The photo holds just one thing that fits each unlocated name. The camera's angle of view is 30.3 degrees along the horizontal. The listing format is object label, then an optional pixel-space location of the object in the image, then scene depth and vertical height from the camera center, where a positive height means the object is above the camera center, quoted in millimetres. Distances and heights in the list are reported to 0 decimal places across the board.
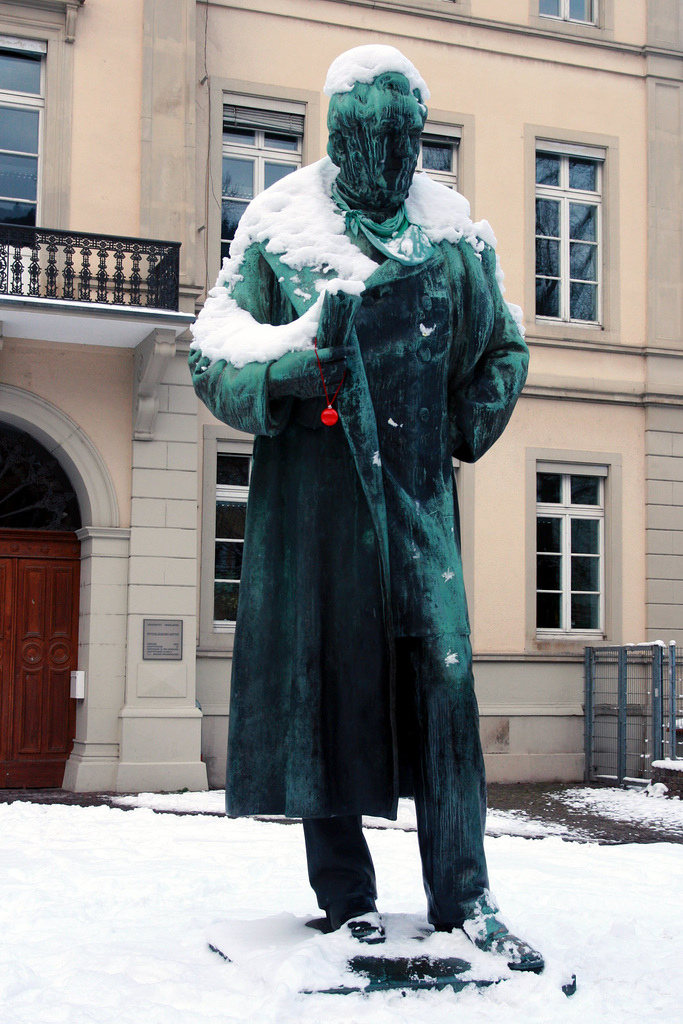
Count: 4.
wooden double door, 12781 -456
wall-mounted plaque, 12586 -296
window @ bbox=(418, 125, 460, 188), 14789 +5431
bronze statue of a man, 3104 +329
